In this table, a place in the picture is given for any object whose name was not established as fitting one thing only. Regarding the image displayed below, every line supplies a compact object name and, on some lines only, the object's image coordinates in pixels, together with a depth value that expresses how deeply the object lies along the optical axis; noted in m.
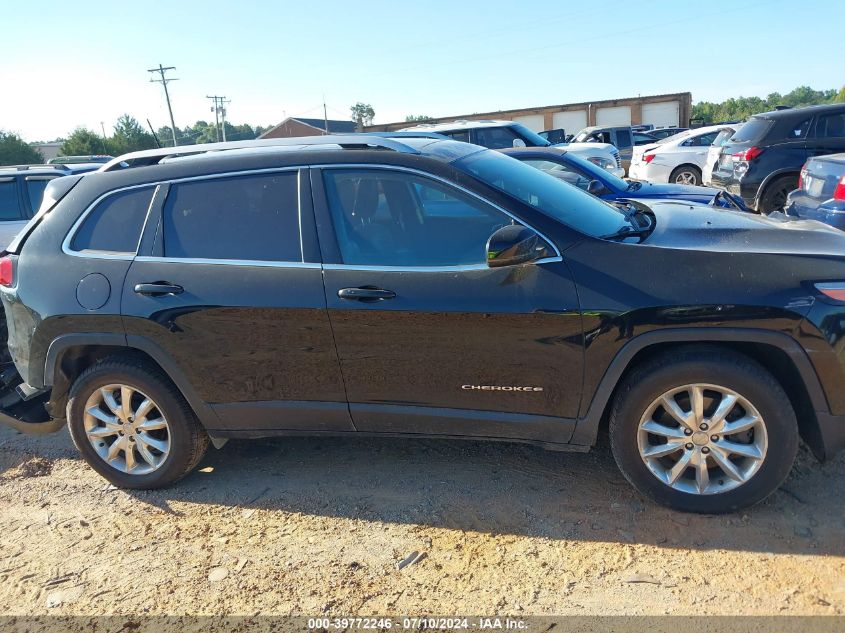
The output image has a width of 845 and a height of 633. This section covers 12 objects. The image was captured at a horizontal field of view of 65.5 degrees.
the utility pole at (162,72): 51.97
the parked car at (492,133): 11.93
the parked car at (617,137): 21.53
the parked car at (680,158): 14.19
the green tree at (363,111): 104.72
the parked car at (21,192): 8.15
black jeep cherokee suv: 2.89
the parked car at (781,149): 9.53
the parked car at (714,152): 11.95
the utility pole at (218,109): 59.38
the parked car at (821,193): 5.57
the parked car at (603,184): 6.60
